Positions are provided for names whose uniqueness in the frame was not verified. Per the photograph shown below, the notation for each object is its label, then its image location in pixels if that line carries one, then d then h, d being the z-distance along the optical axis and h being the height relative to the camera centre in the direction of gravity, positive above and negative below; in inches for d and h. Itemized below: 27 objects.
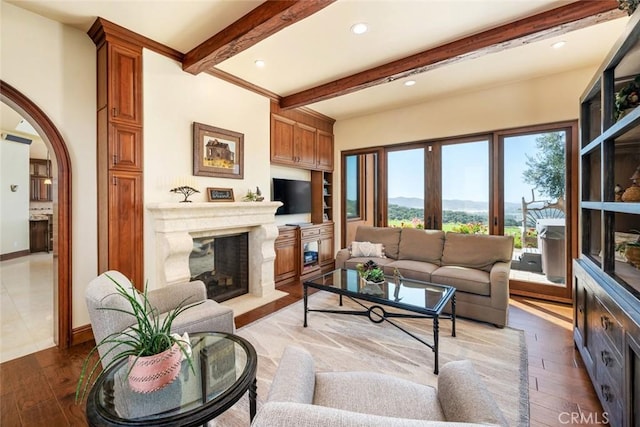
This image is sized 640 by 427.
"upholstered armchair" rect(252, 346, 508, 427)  37.4 -29.5
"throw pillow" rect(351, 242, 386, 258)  160.7 -21.7
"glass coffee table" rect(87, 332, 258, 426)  42.2 -30.4
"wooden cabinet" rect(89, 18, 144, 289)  103.1 +23.9
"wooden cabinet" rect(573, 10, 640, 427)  55.3 -10.3
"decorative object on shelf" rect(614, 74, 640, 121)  64.4 +26.7
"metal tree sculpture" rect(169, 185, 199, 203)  122.0 +10.1
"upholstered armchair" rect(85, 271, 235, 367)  60.6 -25.6
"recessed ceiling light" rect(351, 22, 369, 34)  102.4 +68.9
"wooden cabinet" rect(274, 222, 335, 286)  177.5 -27.1
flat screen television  185.2 +12.4
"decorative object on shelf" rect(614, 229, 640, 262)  71.5 -7.7
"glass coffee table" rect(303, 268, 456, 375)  90.1 -30.0
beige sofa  116.1 -25.7
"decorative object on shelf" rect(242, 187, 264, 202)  151.6 +9.2
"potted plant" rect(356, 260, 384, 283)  113.0 -24.9
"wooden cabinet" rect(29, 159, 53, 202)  295.1 +36.7
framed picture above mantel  129.8 +30.5
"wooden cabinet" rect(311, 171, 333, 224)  214.2 +11.8
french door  145.3 +11.9
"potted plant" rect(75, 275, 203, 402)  45.8 -24.0
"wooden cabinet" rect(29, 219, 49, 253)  272.2 -21.3
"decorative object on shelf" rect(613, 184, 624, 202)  71.1 +4.9
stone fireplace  113.4 -10.1
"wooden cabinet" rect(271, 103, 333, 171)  176.4 +50.8
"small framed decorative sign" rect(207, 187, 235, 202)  135.6 +9.4
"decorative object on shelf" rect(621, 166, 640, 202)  64.3 +4.7
